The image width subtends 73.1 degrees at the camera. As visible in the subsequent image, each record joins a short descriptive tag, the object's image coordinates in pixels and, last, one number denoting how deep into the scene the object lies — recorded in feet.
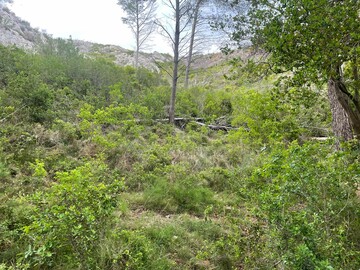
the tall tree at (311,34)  7.29
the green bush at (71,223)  6.97
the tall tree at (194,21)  30.87
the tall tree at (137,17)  57.62
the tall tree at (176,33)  29.17
